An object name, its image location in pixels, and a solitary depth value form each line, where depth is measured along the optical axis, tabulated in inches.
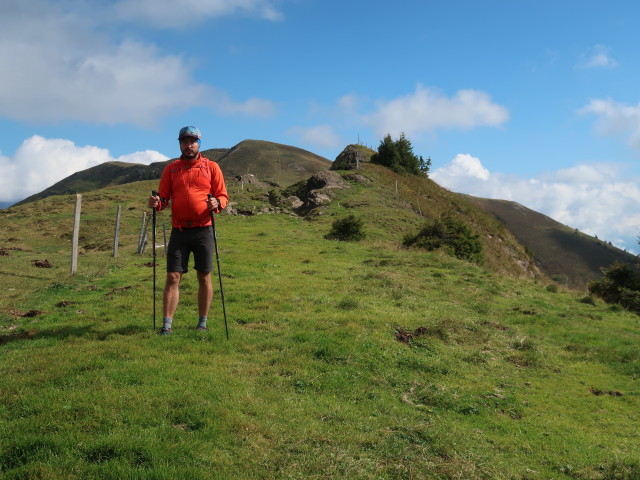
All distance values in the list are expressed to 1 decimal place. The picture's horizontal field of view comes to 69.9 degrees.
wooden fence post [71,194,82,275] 734.9
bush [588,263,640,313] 963.3
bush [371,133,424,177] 2566.4
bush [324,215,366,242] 1267.5
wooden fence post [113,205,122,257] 977.6
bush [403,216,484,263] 1185.0
